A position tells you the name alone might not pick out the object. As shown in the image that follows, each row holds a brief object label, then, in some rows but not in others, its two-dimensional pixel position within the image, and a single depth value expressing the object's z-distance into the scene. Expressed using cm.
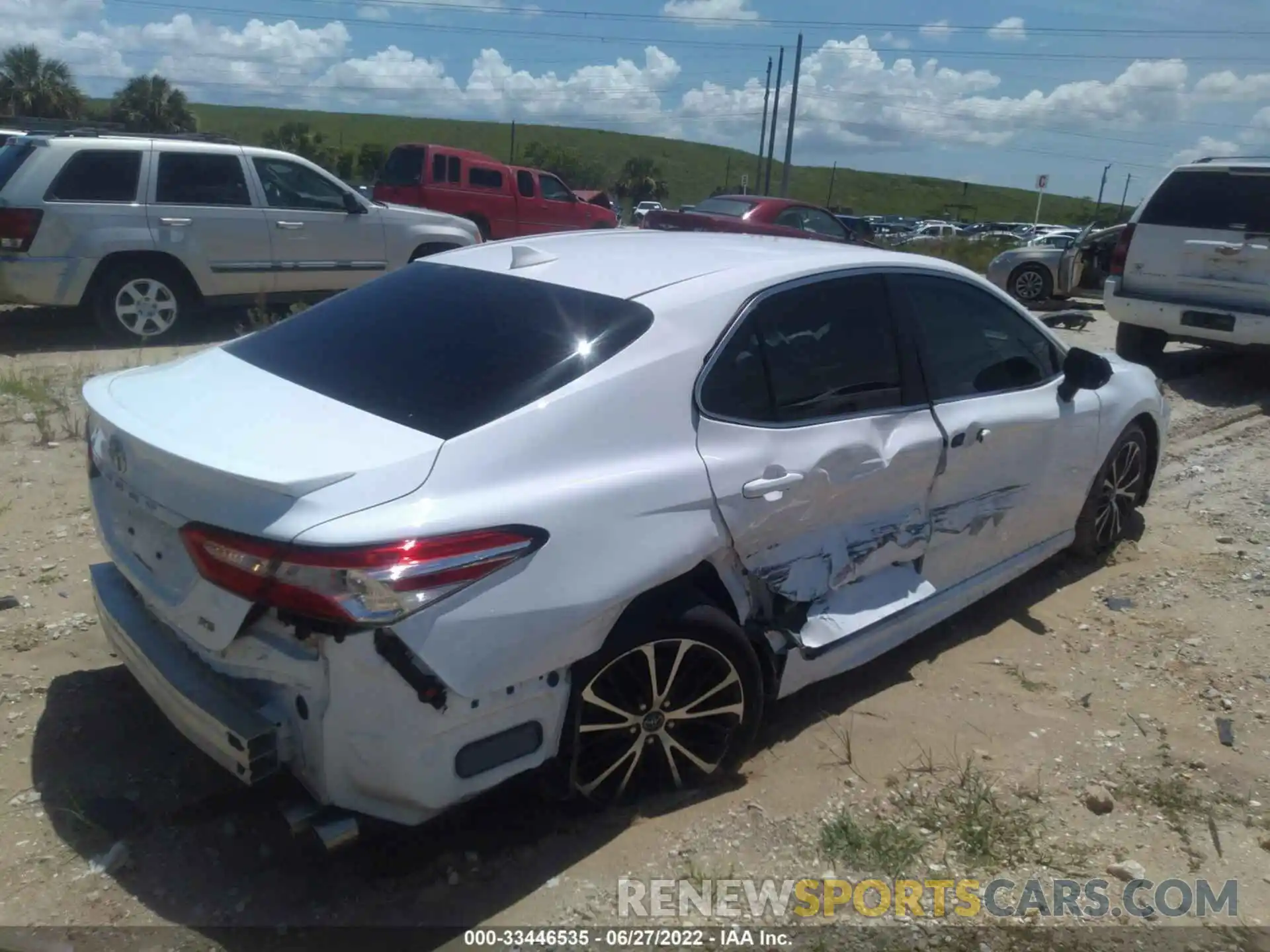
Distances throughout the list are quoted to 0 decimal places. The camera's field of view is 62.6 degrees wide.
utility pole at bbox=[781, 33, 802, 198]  3500
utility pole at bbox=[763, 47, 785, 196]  3865
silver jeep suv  887
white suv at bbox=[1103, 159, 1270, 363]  859
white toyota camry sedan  242
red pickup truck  1744
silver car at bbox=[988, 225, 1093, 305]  1480
